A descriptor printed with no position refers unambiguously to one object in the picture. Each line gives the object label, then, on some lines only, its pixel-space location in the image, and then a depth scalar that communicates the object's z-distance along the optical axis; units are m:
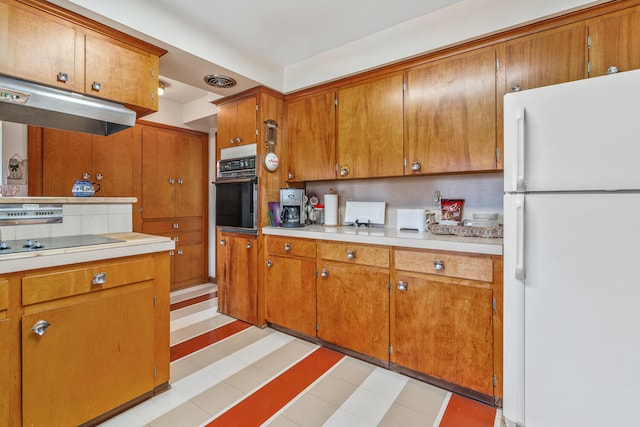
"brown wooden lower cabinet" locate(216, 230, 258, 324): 2.79
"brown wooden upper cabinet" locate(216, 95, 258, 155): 2.80
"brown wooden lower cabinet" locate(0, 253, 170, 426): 1.27
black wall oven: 2.74
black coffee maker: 2.73
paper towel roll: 2.80
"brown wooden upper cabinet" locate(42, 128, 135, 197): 2.88
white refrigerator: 1.17
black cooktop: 1.38
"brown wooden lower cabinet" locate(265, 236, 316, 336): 2.42
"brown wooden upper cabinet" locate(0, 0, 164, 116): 1.55
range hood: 1.57
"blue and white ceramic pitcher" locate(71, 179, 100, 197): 1.99
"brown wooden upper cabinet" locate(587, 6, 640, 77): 1.55
